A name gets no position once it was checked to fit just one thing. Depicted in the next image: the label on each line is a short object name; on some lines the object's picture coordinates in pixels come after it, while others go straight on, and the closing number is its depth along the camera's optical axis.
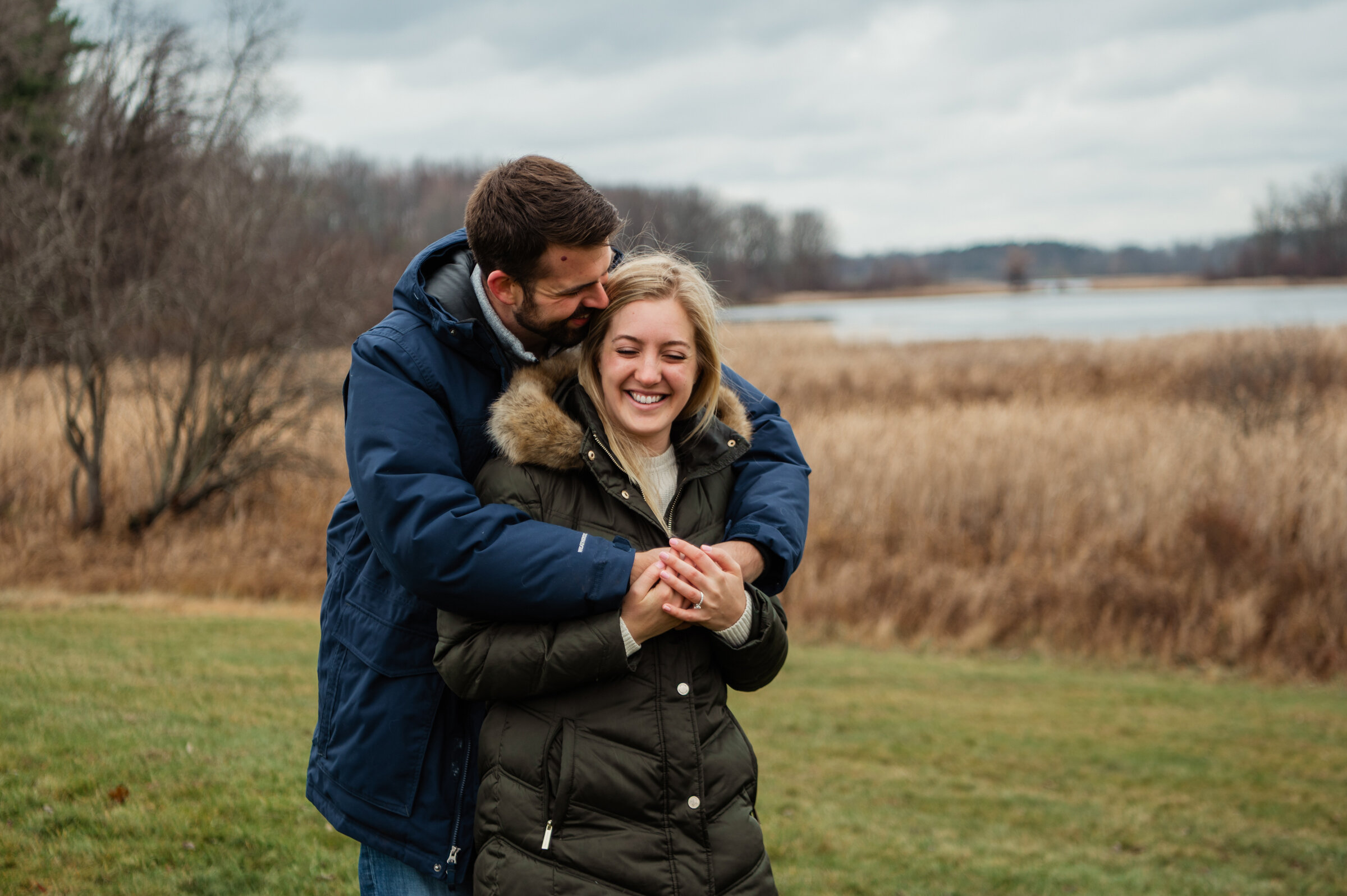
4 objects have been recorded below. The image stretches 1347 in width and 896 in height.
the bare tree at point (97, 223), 12.56
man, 2.10
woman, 2.13
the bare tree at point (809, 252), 93.44
